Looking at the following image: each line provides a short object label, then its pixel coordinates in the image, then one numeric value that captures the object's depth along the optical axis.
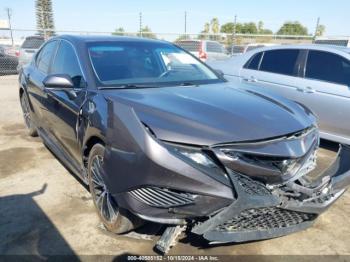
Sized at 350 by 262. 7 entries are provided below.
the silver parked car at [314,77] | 5.11
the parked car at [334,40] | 15.18
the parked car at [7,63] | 15.02
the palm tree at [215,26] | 66.69
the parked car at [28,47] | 13.58
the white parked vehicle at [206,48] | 14.30
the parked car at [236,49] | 17.14
